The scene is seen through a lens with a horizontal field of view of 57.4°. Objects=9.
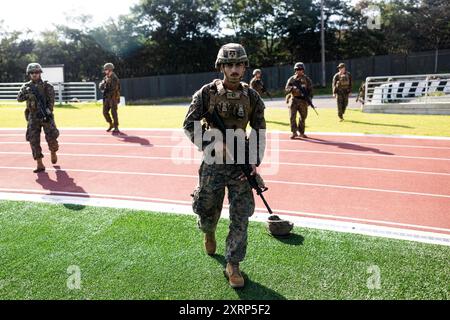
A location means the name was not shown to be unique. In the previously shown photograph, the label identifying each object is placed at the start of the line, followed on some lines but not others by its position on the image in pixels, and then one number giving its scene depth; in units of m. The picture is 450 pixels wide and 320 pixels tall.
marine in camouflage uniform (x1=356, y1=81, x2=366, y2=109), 18.58
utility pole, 32.83
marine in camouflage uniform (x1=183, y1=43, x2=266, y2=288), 3.77
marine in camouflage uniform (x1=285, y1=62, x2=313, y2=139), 10.39
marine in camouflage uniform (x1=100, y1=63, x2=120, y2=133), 11.74
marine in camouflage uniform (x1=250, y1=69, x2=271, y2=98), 12.63
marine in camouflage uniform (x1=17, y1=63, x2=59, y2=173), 7.58
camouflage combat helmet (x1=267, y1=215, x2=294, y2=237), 4.67
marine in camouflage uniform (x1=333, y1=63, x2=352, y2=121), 13.62
